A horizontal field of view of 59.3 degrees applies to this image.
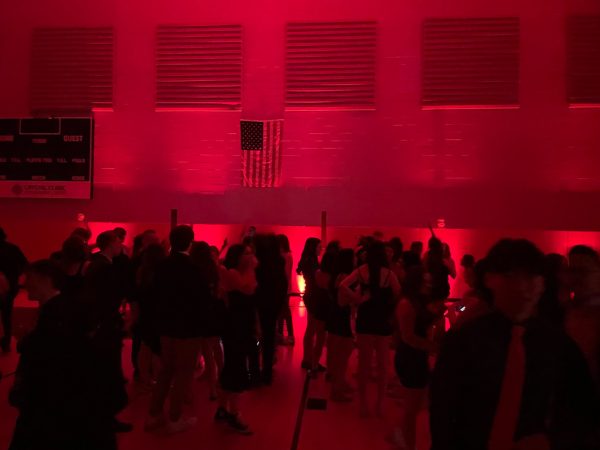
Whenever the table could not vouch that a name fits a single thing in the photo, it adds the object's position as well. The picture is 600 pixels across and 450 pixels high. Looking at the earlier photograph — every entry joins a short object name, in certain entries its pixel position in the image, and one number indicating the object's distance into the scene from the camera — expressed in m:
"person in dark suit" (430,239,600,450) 1.65
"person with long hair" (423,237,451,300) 4.11
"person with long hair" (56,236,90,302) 3.88
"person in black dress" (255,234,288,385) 5.38
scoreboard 11.09
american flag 11.23
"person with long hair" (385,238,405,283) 6.18
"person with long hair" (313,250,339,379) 5.13
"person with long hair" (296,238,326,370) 5.68
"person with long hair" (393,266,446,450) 3.53
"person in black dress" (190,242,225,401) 4.05
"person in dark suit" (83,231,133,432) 3.94
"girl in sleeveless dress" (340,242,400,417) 4.54
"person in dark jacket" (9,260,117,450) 2.12
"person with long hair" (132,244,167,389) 4.62
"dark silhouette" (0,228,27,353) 5.82
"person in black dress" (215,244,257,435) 4.21
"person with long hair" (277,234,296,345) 6.56
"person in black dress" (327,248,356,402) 5.02
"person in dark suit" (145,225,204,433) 3.96
